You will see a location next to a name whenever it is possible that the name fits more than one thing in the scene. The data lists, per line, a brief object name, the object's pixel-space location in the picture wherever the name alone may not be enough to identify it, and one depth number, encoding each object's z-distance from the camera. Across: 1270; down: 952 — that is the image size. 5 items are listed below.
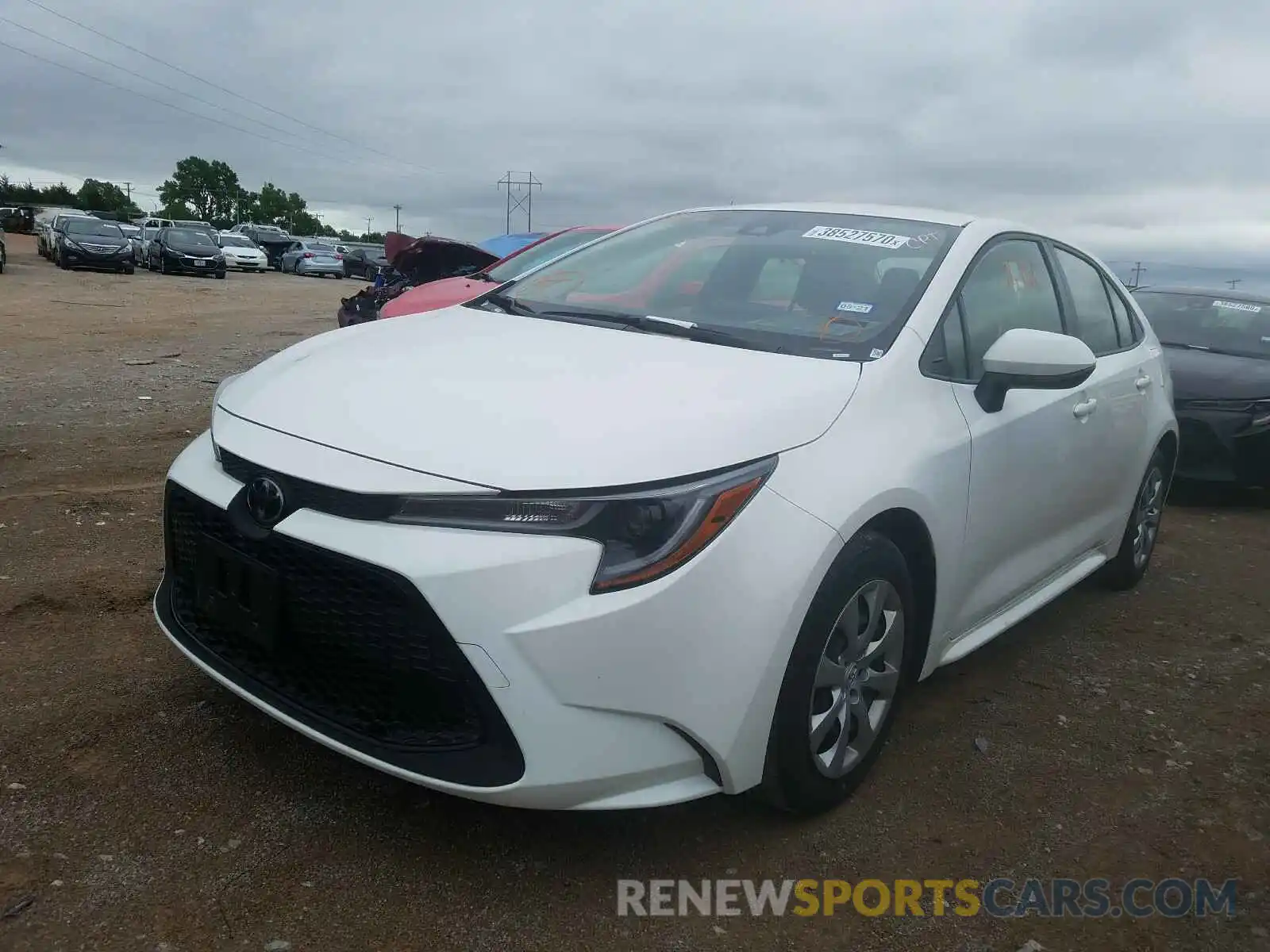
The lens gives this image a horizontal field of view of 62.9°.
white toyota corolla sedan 2.06
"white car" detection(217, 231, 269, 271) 34.44
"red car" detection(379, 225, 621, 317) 7.05
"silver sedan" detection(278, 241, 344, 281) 35.91
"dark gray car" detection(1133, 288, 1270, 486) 6.33
